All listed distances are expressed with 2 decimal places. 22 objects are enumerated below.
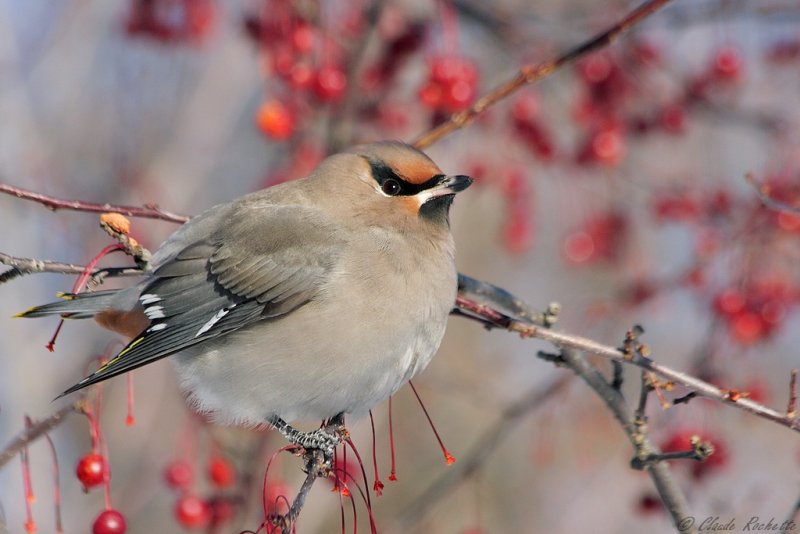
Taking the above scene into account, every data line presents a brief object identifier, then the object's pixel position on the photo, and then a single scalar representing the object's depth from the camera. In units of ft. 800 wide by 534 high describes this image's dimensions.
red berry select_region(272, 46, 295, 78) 30.63
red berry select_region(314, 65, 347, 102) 30.19
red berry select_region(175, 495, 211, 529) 27.43
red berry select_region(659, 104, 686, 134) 33.65
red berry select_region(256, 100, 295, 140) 30.68
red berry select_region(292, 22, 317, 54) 31.01
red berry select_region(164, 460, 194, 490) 28.58
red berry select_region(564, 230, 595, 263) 37.09
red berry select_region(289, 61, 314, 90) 30.40
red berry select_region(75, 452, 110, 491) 22.41
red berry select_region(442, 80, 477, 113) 29.27
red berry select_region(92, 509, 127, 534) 21.33
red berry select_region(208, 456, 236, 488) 29.32
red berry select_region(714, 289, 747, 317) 30.37
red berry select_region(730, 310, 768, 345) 30.17
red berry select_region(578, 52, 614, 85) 33.17
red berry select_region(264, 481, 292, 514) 29.12
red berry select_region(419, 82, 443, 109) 29.71
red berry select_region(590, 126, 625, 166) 32.89
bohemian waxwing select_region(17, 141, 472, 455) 23.03
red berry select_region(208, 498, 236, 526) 28.32
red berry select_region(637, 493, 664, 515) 29.32
